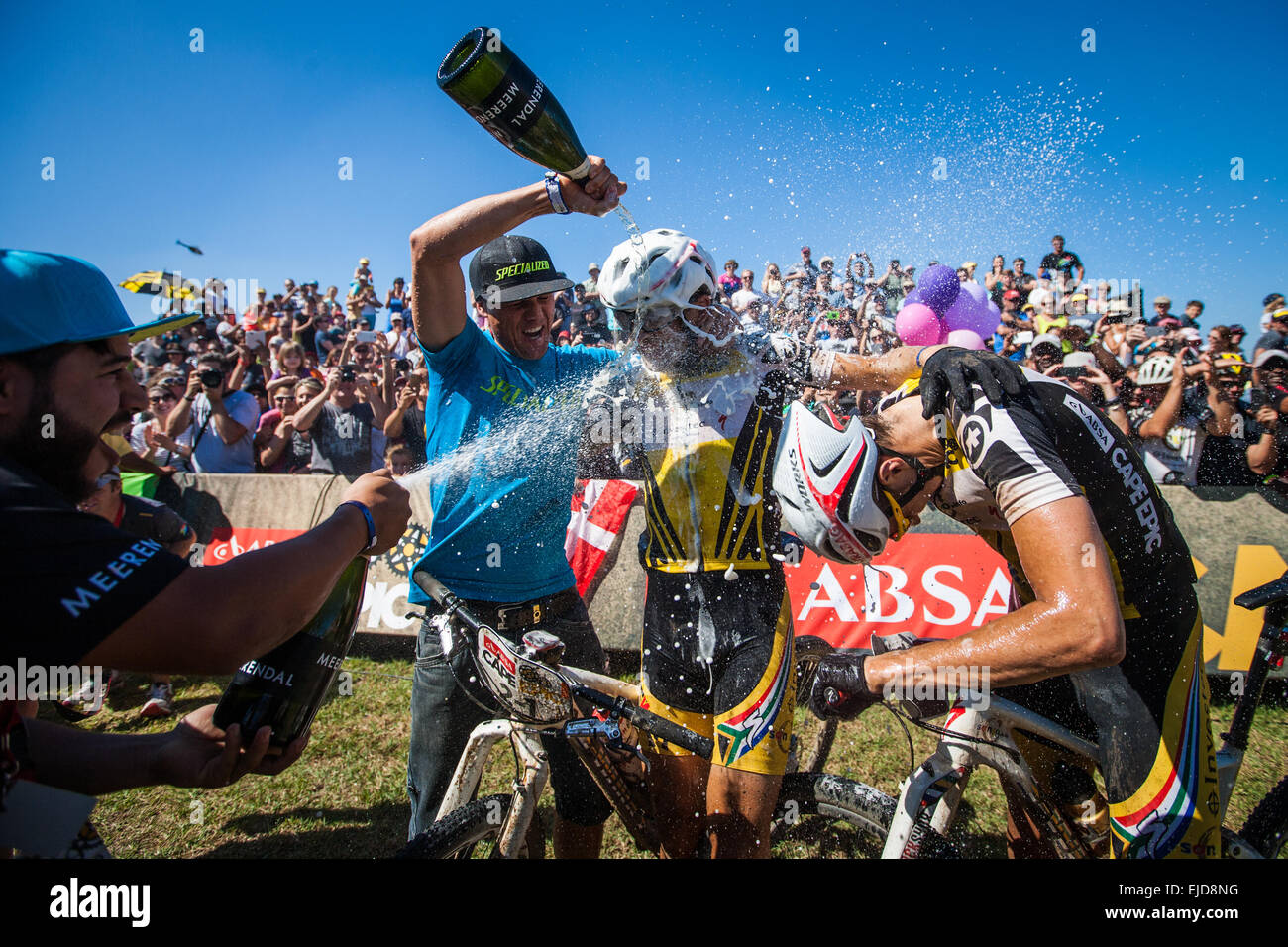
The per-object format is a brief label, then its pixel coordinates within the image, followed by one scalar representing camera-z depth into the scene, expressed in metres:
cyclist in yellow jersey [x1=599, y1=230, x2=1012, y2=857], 2.65
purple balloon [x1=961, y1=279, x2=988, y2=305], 5.34
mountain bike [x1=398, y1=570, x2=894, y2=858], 2.36
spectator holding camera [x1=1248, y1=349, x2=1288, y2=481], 5.63
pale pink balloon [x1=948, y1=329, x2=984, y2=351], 4.72
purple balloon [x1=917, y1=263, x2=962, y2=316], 5.04
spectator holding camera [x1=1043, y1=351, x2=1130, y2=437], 5.91
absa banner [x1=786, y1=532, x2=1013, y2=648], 5.67
